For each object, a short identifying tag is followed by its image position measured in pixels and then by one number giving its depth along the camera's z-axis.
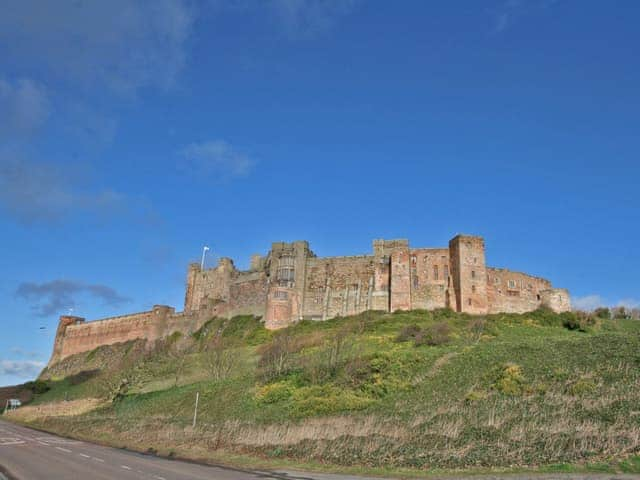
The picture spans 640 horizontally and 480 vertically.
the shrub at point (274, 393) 29.55
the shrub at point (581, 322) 52.06
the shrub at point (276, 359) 34.97
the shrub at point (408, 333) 43.27
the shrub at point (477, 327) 44.19
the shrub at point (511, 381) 22.41
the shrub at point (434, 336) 41.00
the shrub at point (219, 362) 43.00
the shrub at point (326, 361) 31.95
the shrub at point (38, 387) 75.25
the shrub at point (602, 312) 59.96
